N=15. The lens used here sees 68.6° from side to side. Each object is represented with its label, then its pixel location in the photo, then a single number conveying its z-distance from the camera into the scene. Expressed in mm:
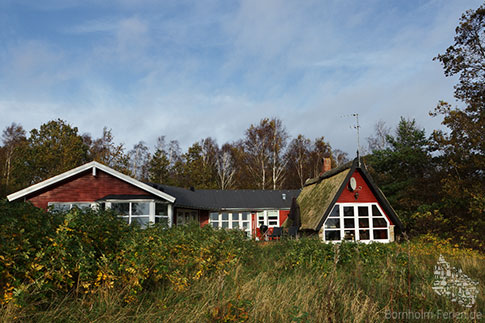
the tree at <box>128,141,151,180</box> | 46531
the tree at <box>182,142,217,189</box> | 40344
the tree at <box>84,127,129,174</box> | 34438
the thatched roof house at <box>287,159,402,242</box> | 16703
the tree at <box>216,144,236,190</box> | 41375
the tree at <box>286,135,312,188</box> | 41312
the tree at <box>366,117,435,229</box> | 21984
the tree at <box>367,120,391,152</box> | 36906
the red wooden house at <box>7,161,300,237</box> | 17547
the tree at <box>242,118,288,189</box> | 37531
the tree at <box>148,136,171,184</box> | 41812
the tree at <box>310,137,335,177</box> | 41938
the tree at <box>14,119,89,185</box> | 35000
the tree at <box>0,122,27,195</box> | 33662
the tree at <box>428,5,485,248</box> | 16297
